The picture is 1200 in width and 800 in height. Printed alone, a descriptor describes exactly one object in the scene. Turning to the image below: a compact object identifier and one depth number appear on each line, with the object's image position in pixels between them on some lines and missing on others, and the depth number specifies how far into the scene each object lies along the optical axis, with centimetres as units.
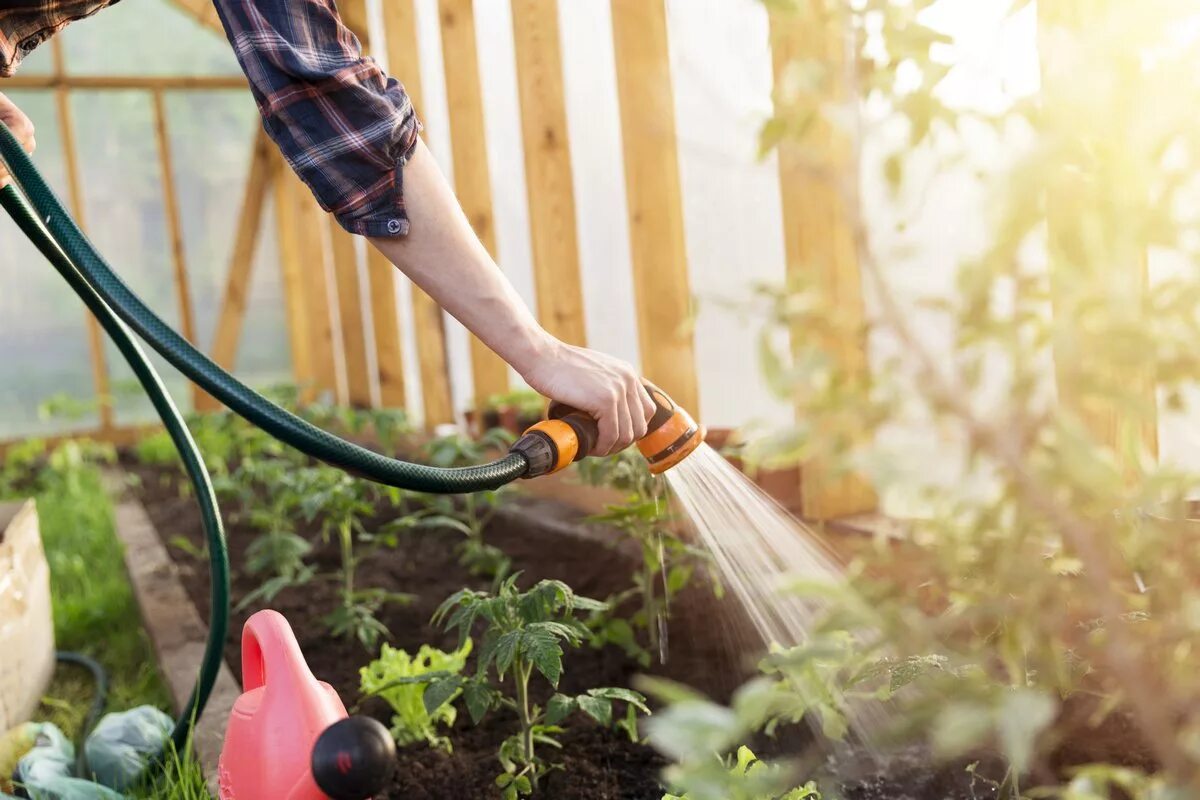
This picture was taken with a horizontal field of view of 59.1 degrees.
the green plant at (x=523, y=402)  320
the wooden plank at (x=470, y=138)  389
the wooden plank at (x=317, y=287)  628
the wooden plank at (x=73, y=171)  625
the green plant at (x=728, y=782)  61
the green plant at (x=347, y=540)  213
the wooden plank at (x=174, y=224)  651
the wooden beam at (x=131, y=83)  615
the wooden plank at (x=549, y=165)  329
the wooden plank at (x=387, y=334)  519
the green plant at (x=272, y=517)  246
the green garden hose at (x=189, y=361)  112
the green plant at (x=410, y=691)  166
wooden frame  229
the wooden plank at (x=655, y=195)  273
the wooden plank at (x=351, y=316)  568
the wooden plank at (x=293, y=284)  675
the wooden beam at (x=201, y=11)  629
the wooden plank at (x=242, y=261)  671
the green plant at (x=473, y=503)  248
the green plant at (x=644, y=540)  184
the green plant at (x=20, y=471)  491
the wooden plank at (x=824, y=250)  212
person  118
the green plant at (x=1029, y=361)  54
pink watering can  94
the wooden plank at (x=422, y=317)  445
